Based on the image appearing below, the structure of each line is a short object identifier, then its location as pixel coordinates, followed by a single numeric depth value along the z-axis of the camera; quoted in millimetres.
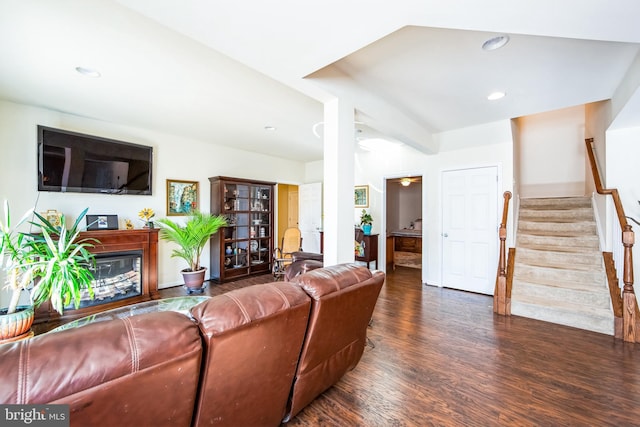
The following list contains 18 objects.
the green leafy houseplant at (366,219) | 5289
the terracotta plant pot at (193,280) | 4113
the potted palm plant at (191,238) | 4035
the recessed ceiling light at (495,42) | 1961
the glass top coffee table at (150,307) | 2019
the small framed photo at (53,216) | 3199
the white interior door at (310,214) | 6035
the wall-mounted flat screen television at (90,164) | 3221
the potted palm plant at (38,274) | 1539
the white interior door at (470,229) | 4016
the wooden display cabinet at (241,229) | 4730
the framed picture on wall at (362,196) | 5566
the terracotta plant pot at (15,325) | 1564
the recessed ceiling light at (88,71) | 2352
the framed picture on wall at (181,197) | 4367
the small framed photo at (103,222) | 3533
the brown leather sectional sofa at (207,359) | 690
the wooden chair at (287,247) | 4918
